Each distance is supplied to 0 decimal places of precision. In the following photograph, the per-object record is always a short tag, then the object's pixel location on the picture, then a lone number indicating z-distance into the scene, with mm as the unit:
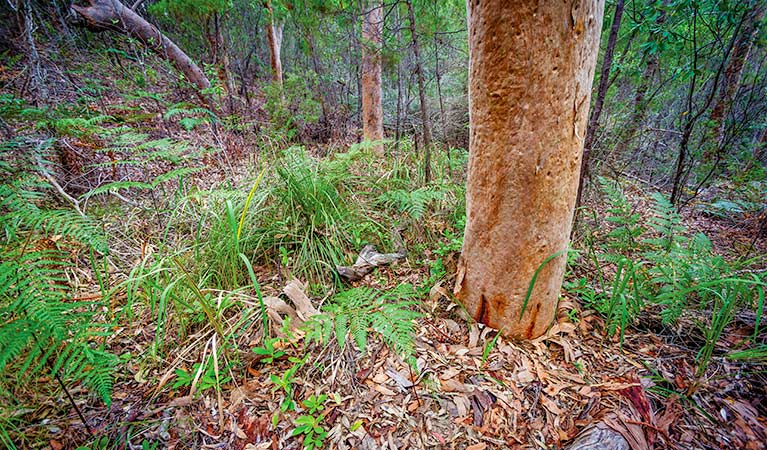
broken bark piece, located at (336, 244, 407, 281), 2023
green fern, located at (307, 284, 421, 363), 1227
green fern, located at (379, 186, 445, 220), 2256
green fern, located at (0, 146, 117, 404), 1068
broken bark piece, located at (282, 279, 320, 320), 1706
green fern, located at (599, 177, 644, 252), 1873
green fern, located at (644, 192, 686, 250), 1832
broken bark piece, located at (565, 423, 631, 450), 1130
